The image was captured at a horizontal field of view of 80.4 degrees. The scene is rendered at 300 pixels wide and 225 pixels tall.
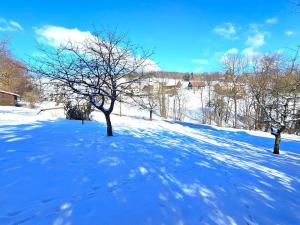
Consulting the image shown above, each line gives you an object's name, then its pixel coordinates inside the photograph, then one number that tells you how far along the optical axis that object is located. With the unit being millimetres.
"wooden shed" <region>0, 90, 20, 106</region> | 18882
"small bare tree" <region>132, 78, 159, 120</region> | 7685
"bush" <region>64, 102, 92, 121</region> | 11521
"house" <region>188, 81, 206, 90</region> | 45358
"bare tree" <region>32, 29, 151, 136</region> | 6857
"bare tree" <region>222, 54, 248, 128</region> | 27603
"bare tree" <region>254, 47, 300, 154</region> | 7855
